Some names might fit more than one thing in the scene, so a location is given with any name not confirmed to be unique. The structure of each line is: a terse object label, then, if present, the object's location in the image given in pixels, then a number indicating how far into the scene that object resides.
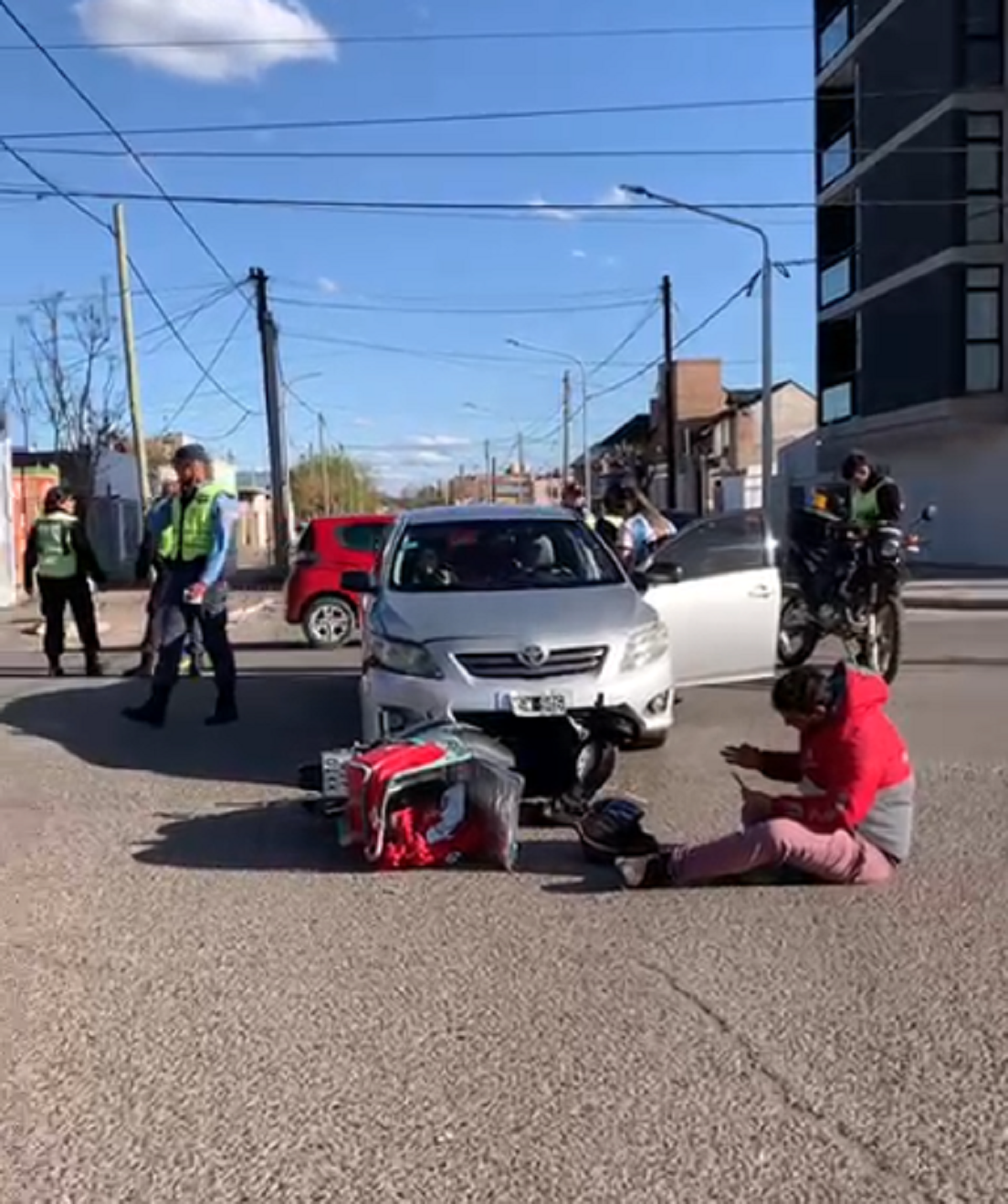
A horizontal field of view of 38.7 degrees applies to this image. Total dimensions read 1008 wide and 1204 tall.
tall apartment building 33.06
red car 16.31
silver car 7.26
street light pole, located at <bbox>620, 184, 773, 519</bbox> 29.34
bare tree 41.12
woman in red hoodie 5.42
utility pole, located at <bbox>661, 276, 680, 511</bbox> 40.38
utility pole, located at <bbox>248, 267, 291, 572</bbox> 33.12
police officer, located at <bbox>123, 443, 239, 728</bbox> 9.48
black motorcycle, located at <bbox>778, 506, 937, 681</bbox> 11.10
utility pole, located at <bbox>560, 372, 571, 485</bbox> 67.79
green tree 101.25
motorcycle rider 11.08
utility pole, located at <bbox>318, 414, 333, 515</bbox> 99.25
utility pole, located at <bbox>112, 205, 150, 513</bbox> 25.64
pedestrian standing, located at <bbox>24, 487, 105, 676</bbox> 12.20
